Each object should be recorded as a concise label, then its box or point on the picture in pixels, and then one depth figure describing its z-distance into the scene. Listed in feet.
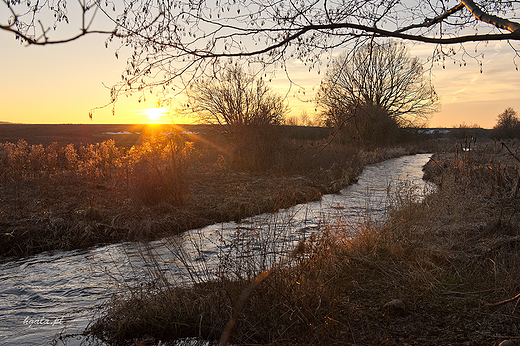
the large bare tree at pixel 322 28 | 11.22
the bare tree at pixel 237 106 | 58.08
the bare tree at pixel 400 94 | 105.81
